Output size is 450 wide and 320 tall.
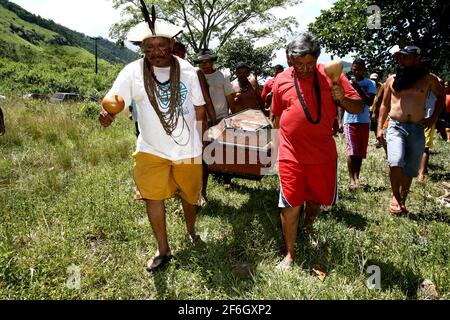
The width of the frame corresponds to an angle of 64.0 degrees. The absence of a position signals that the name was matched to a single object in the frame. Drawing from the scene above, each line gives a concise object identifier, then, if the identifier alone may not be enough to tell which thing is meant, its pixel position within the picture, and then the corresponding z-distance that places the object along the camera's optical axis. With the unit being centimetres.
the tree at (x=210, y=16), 2631
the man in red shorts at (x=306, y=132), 290
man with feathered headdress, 288
